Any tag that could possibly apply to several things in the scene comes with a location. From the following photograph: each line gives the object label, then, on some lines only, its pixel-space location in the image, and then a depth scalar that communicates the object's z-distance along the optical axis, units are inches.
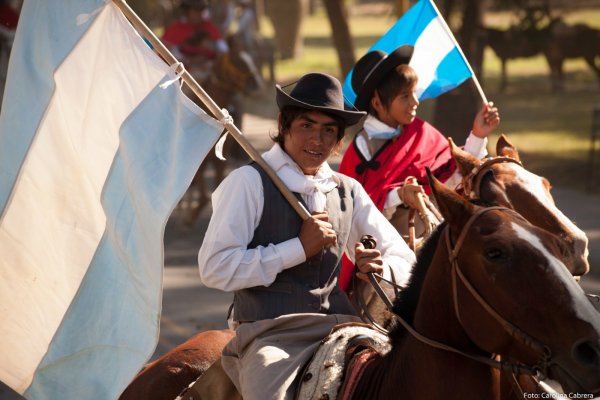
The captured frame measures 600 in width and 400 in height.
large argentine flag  374.0
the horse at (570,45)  2382.4
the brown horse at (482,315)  285.2
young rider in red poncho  529.0
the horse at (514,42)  2409.2
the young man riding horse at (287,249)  361.2
